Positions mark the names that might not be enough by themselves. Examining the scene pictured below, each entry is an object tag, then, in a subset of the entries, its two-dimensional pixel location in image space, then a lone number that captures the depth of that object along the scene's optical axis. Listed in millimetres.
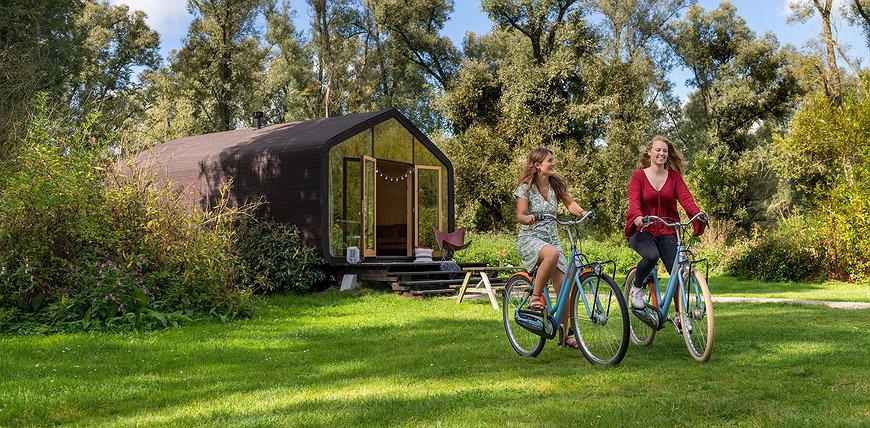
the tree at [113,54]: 19406
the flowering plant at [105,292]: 7207
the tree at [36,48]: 13055
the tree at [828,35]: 20281
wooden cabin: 12445
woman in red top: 5102
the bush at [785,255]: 14172
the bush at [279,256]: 11641
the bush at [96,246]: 7258
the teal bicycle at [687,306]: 4715
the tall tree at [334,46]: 27141
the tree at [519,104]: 23266
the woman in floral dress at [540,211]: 5109
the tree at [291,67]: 29688
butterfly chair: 12281
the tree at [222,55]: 26281
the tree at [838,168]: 13617
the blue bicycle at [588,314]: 4648
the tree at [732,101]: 24203
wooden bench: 9391
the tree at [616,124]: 23391
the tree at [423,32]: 26734
